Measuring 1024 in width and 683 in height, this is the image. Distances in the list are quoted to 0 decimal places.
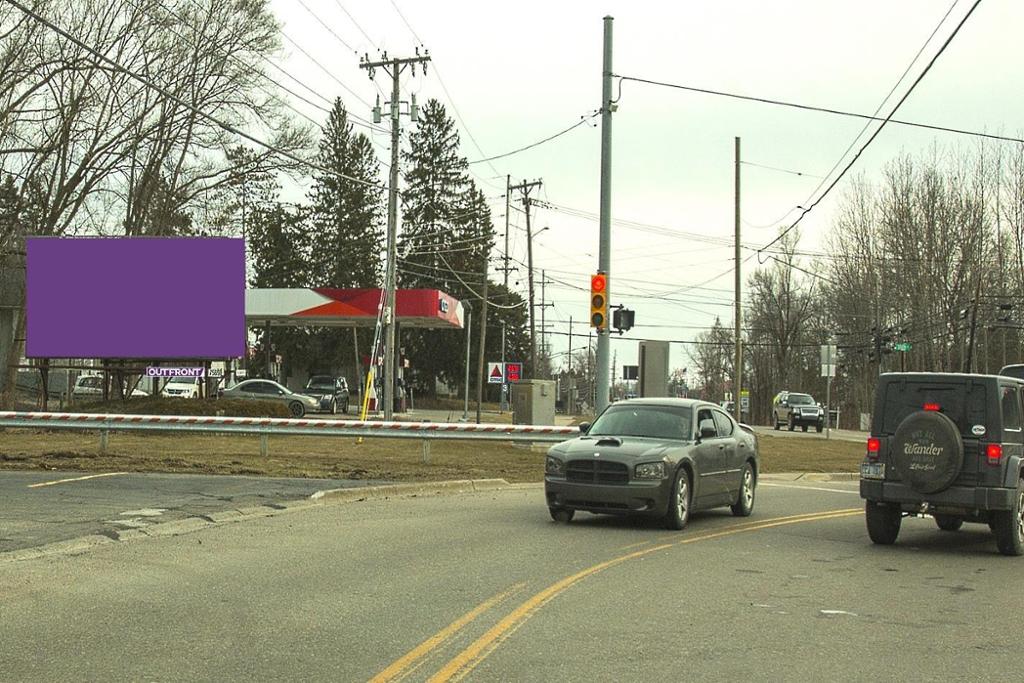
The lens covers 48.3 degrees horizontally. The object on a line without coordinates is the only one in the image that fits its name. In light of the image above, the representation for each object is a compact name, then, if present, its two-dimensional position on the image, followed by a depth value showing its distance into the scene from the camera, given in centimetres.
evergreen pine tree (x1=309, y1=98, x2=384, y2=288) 8919
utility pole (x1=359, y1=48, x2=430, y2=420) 3831
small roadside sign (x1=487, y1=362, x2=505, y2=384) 4853
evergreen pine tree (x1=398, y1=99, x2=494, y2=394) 9038
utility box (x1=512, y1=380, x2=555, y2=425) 3094
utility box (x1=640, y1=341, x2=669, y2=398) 2631
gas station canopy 5300
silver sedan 4746
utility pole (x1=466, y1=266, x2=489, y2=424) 5283
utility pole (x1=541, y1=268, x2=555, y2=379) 8875
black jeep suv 1265
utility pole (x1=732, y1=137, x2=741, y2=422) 4384
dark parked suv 5359
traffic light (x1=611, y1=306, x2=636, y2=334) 2470
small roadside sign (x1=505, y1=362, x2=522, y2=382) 5169
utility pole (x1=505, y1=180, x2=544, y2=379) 6075
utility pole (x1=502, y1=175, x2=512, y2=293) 6363
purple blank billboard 3550
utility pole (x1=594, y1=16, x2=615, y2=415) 2441
